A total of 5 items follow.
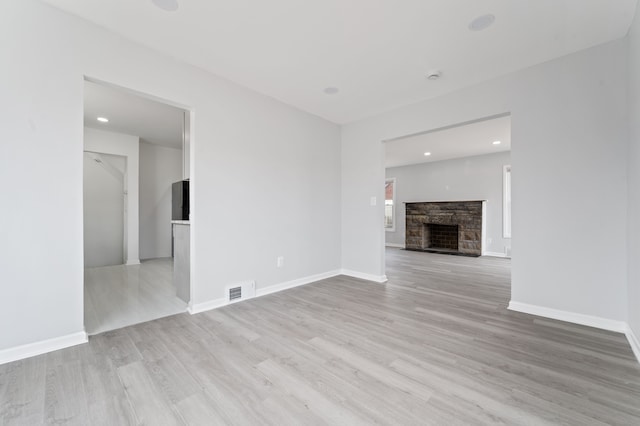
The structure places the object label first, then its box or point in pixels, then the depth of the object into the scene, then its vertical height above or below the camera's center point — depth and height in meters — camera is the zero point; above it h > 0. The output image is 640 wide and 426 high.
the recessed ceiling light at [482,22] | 2.02 +1.50
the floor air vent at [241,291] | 2.97 -0.91
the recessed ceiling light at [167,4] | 1.89 +1.52
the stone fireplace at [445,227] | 6.51 -0.37
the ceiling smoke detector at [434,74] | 2.78 +1.48
